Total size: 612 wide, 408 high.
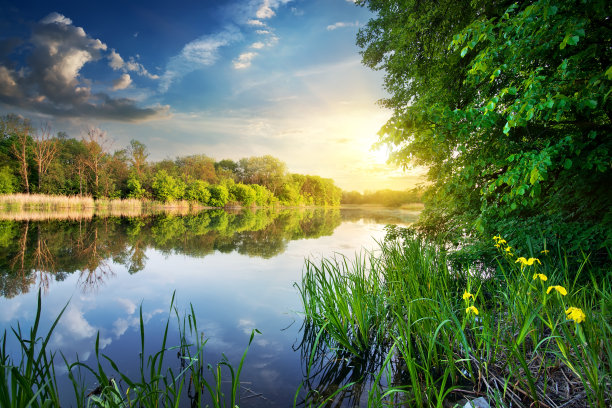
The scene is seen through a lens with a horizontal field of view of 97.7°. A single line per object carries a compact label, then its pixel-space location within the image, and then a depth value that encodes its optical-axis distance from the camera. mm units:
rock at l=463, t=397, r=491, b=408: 1581
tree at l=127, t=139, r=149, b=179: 38031
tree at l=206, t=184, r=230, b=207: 40219
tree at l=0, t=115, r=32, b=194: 27503
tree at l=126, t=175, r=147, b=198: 32562
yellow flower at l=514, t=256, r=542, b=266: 2007
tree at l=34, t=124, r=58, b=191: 28375
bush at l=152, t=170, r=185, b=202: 34406
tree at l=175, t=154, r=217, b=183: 47475
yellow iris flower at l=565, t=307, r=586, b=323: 1327
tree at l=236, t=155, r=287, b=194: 57000
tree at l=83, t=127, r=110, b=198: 30641
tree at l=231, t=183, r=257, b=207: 45188
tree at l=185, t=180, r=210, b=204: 37938
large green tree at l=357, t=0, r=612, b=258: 2766
